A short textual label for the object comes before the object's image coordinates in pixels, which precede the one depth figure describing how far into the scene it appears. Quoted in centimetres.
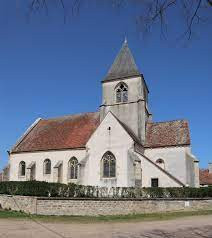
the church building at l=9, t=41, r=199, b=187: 2069
